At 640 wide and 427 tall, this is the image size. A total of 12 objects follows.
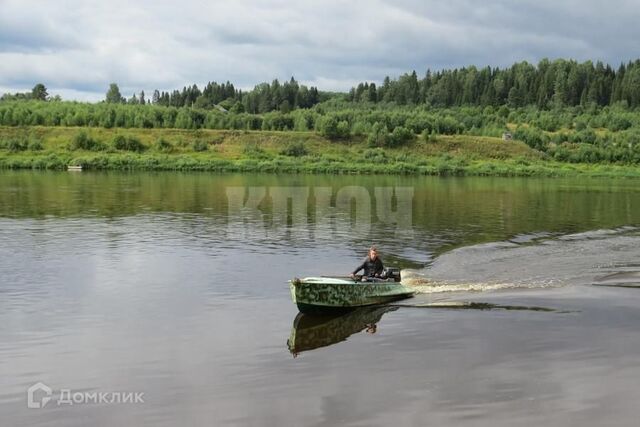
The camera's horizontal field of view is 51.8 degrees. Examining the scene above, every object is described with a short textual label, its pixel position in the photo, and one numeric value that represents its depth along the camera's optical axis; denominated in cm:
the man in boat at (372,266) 3039
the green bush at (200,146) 16588
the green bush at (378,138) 18112
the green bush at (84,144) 16000
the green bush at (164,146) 16384
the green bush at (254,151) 16076
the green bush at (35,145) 15675
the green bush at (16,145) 15488
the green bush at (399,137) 18150
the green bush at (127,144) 16300
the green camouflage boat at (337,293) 2675
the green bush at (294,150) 16612
